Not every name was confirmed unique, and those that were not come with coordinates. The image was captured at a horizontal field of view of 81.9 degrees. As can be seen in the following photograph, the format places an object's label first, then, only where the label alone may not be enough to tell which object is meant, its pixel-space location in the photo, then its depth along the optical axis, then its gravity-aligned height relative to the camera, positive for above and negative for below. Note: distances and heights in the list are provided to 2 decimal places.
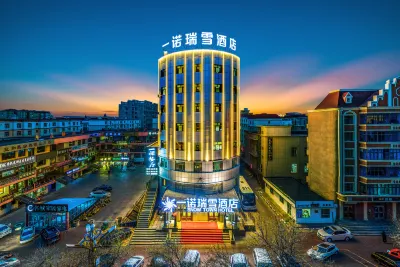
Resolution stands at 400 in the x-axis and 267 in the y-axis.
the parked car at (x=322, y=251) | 21.04 -11.43
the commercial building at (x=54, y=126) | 52.19 +1.20
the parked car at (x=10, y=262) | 19.81 -11.57
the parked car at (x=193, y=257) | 19.64 -11.22
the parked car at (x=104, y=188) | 42.58 -10.91
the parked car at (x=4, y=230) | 25.96 -11.50
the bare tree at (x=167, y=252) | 16.05 -9.08
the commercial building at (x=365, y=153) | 27.70 -3.03
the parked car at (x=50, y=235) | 24.55 -11.47
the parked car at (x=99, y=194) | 37.97 -10.77
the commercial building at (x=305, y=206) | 28.59 -9.82
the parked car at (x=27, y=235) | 24.88 -11.51
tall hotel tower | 30.30 +1.37
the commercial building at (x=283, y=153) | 41.31 -4.34
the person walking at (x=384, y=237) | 24.41 -11.49
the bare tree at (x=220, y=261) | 15.36 -8.99
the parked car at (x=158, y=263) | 17.36 -10.26
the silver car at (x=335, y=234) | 24.61 -11.33
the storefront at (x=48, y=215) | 28.05 -10.47
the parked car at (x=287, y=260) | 14.88 -8.65
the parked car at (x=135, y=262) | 19.23 -11.33
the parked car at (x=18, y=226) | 27.92 -11.78
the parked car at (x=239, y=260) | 19.16 -11.23
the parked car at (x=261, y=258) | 18.56 -11.05
